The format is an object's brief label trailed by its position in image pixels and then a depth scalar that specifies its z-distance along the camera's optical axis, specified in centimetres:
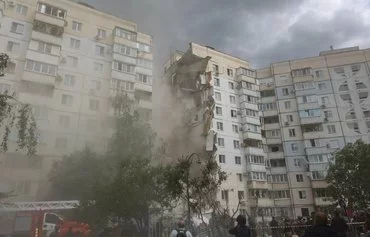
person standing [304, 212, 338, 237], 613
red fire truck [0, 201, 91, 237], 2377
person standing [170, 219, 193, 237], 958
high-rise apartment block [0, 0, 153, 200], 3753
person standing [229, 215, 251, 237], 828
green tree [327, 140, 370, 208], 3269
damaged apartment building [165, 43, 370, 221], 4997
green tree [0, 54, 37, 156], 1477
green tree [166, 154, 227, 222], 2476
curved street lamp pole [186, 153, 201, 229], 1792
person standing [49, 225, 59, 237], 2227
